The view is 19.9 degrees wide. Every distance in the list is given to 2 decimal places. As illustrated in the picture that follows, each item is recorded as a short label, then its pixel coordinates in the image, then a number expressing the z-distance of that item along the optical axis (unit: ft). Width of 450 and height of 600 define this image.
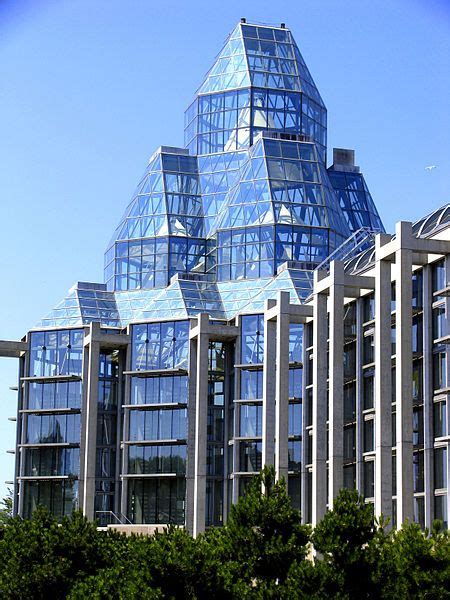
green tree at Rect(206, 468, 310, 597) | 166.09
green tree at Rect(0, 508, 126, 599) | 177.47
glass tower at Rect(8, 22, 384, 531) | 308.40
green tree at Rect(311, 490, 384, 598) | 156.66
